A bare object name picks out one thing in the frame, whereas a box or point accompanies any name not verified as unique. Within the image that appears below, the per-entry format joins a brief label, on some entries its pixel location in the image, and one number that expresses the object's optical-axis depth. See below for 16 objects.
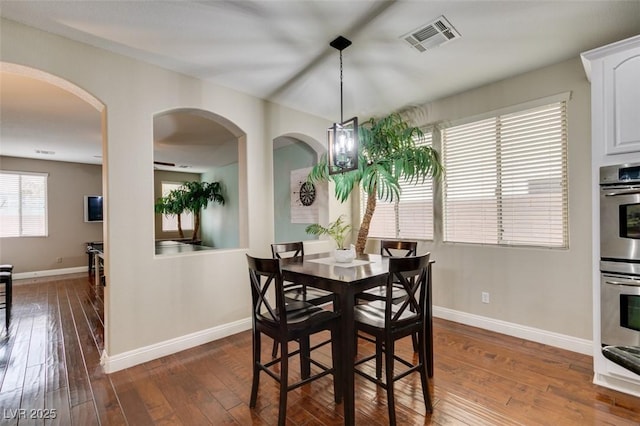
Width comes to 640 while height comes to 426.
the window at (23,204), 6.25
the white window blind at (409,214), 3.81
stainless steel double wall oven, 2.06
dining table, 1.74
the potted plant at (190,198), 7.76
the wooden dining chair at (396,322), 1.76
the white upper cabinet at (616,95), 2.07
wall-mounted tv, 7.17
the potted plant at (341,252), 2.52
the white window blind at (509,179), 2.89
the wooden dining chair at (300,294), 2.55
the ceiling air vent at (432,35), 2.24
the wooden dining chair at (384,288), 2.55
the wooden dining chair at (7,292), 3.51
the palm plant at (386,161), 3.34
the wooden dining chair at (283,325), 1.76
